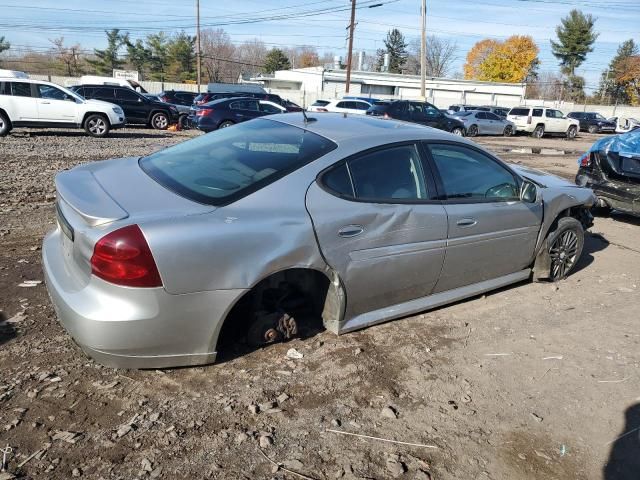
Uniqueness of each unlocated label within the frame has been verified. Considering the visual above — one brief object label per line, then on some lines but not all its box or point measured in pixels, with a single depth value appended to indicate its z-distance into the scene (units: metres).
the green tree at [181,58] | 72.38
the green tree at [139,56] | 72.88
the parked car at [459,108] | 33.75
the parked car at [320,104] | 26.65
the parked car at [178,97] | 28.25
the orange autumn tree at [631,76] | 69.81
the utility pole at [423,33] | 32.88
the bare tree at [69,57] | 66.19
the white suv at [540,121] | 31.25
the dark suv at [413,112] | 23.11
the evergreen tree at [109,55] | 70.12
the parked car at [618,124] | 38.53
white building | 56.75
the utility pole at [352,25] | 37.81
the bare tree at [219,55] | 87.75
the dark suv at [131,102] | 20.48
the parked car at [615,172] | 7.12
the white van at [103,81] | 31.22
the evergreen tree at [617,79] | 74.31
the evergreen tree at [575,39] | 74.62
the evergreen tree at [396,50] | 94.00
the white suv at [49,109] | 15.06
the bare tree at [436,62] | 92.19
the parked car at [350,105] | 25.33
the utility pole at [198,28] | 49.50
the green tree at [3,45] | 62.84
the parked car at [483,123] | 28.14
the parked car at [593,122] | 38.00
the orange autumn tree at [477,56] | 86.56
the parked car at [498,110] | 36.16
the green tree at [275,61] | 84.25
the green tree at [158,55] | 74.06
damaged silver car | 2.76
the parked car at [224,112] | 18.33
